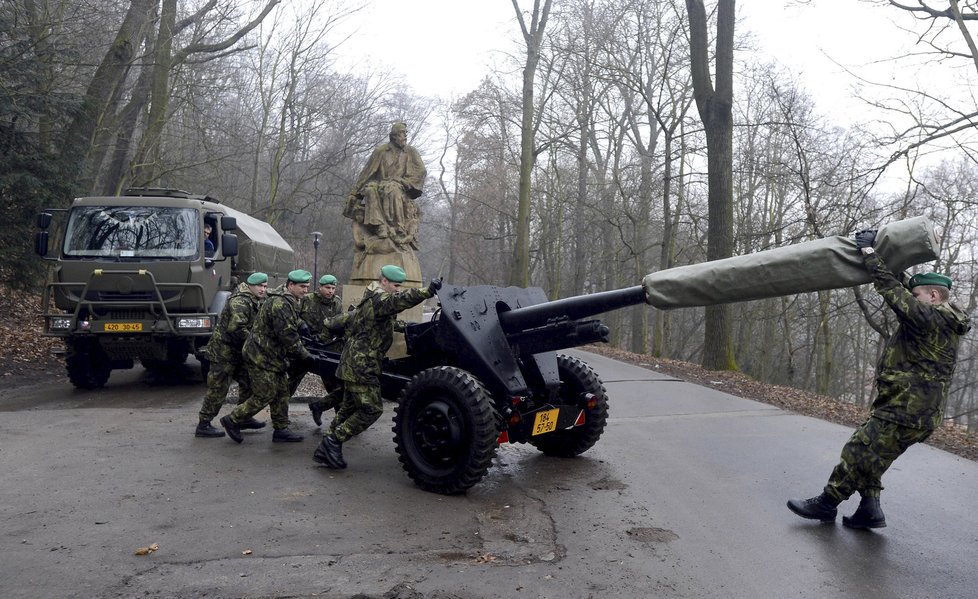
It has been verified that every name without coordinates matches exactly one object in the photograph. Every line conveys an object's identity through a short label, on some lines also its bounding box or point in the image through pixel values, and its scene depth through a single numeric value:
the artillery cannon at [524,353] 4.75
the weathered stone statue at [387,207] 13.02
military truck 10.10
